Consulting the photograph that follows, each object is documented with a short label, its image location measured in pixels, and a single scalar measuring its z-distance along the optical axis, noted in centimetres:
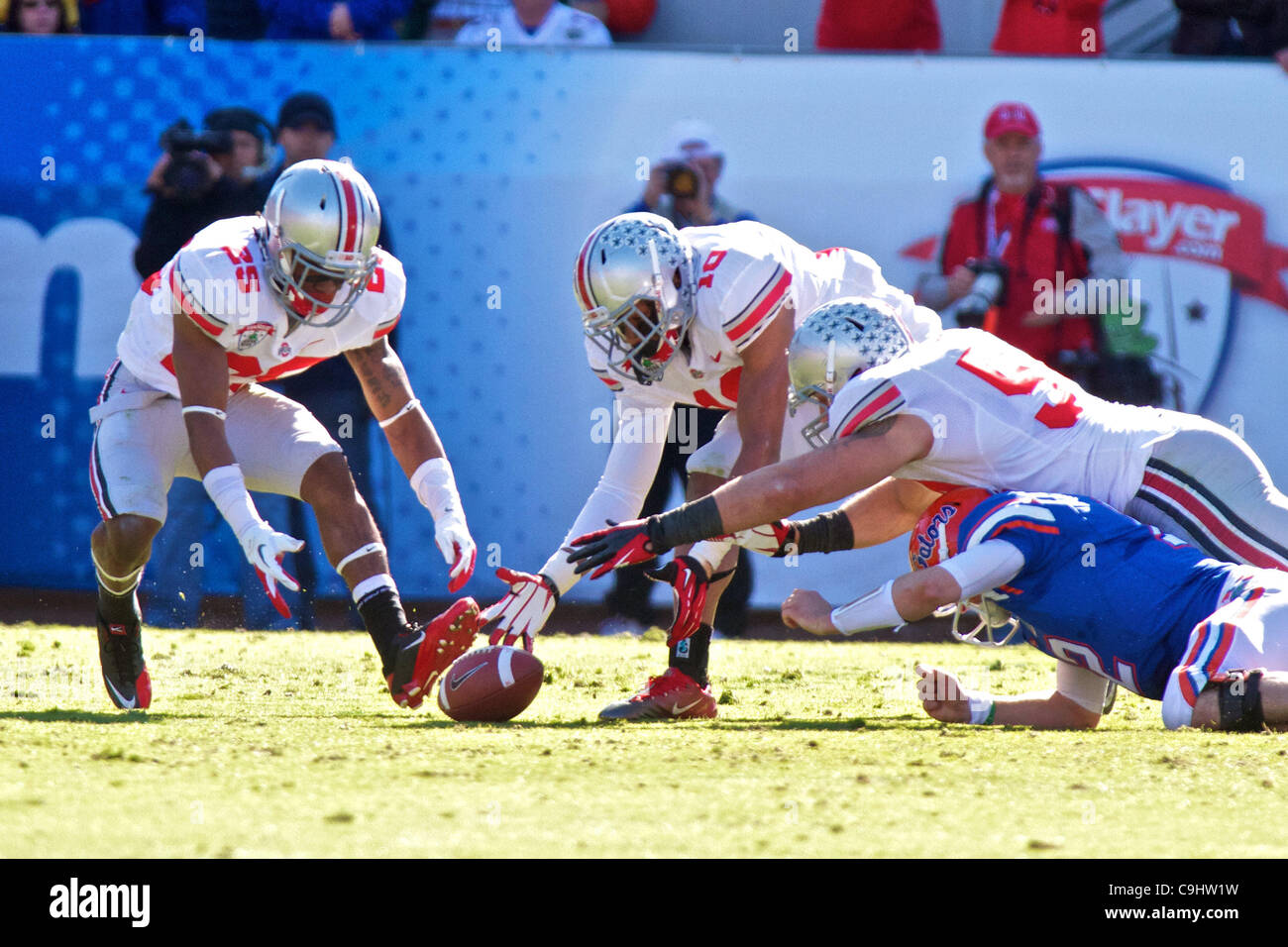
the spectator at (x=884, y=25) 1605
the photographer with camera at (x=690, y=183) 1477
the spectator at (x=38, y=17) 1562
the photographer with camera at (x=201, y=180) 1473
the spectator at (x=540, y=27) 1577
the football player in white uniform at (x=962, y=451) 821
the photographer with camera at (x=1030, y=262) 1480
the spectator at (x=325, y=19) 1578
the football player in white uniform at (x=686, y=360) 898
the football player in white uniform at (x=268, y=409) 923
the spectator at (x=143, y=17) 1585
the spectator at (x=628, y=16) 1697
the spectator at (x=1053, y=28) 1596
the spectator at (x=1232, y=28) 1554
